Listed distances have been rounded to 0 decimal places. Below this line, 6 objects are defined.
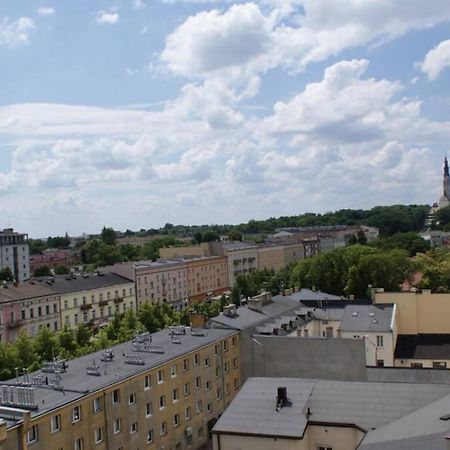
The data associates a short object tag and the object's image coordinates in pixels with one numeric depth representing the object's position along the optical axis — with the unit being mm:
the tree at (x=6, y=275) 109944
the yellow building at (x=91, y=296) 81250
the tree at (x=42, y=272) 127288
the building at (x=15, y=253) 122375
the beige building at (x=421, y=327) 51969
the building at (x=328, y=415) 25547
